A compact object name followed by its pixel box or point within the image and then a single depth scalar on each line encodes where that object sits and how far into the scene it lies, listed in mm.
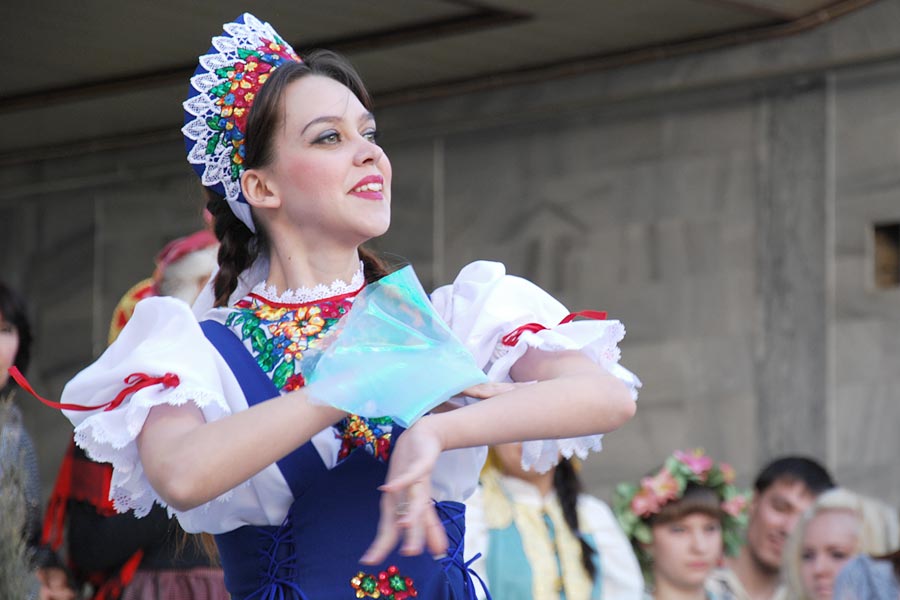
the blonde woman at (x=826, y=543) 9304
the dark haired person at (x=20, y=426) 6807
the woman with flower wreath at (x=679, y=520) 9561
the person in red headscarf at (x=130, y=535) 7204
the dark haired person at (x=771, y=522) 10068
